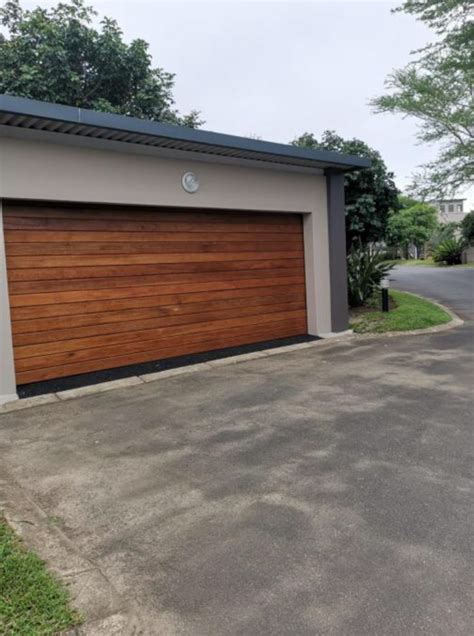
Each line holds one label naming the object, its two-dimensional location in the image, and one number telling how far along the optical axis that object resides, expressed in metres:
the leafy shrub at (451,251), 25.95
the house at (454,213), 54.00
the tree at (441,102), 16.66
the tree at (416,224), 38.38
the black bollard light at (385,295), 10.28
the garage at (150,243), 5.88
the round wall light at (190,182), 7.12
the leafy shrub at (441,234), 33.25
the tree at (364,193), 11.06
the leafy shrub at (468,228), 26.45
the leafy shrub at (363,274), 10.85
